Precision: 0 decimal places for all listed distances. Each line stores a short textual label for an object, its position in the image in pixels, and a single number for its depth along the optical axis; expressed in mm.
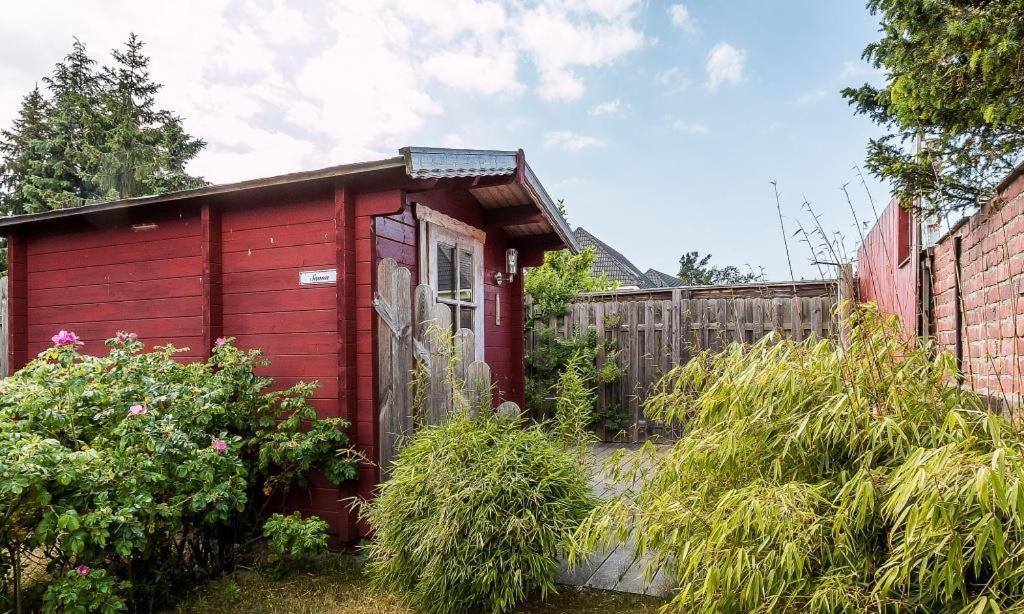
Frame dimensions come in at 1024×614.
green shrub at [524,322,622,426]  6796
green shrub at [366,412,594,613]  2480
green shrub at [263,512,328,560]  2994
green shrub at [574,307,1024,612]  1383
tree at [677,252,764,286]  26883
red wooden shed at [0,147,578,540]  3498
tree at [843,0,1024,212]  2826
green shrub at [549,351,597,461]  3180
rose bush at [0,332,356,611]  2320
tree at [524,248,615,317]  7273
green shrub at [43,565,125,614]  2266
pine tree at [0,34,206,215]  13805
